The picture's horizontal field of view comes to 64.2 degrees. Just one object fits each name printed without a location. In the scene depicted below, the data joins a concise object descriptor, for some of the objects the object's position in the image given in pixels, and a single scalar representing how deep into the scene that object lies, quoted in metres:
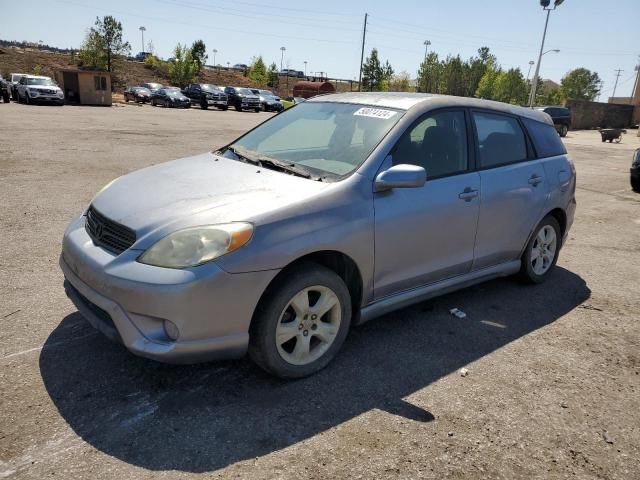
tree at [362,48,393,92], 73.31
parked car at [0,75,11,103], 29.95
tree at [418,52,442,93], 73.25
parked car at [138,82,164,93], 42.03
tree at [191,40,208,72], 75.25
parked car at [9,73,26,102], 31.59
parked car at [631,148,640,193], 11.32
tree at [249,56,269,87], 76.31
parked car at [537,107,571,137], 32.56
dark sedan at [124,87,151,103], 43.00
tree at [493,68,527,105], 71.44
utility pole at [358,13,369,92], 66.69
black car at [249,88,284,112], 41.31
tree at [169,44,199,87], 67.00
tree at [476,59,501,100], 73.19
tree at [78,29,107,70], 56.16
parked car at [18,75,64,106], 29.88
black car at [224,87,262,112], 40.18
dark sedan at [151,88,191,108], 39.81
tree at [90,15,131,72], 55.97
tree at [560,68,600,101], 97.31
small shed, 36.25
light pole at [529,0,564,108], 41.88
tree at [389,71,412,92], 75.62
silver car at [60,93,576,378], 2.65
